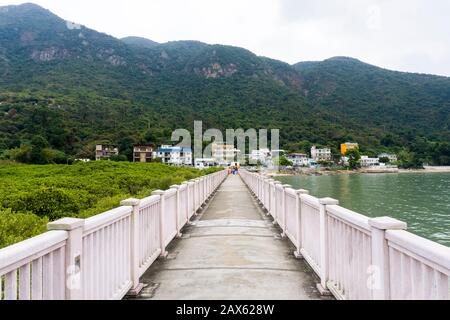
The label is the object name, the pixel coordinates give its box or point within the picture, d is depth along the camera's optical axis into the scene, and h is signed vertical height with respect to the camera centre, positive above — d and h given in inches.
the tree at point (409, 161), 4968.0 -38.7
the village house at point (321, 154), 5364.2 +76.9
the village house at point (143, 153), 3540.8 +78.6
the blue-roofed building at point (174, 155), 4030.5 +62.5
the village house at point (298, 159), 5191.9 +3.5
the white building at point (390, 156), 5255.9 +34.2
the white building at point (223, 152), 4577.8 +106.3
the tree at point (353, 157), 4916.3 +23.7
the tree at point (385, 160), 5255.9 -23.1
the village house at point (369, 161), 5275.6 -36.4
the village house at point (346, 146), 5191.4 +184.7
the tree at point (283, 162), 4862.2 -34.8
